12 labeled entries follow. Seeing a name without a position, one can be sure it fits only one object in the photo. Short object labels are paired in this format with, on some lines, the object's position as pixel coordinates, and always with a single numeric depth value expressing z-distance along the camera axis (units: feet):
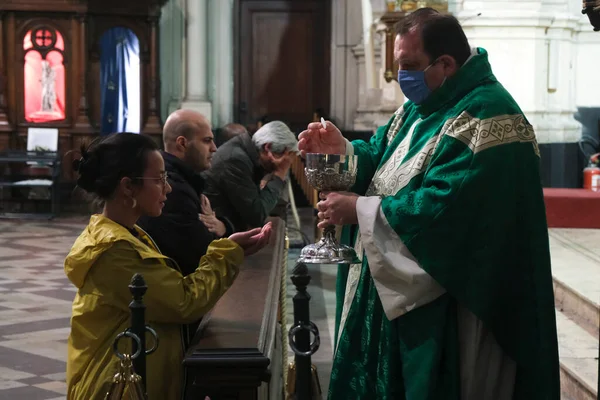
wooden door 51.19
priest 8.94
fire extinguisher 32.12
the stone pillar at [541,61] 31.07
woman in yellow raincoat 8.58
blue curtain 47.14
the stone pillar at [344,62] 49.88
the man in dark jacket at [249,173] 18.06
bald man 11.37
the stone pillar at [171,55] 48.26
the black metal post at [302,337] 7.40
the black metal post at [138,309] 7.74
